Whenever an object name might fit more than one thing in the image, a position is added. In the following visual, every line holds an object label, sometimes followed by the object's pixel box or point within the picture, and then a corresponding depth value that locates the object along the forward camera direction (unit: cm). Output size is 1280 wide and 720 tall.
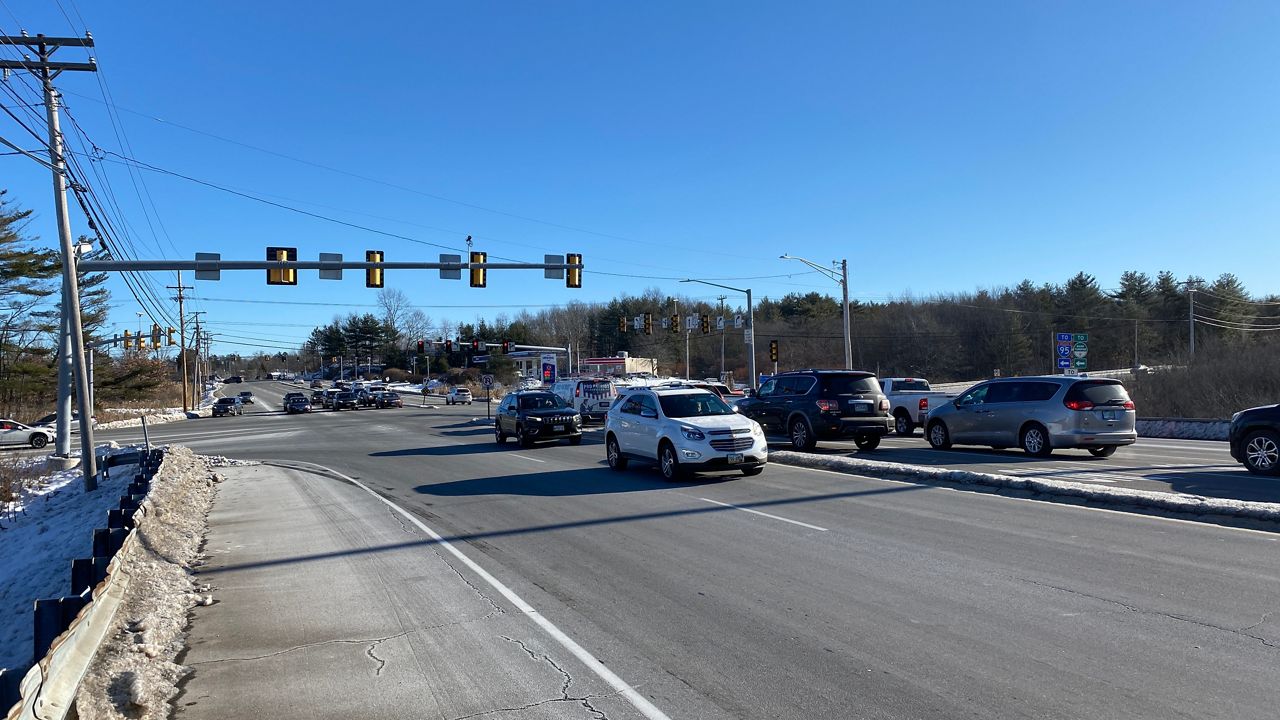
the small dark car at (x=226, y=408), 6350
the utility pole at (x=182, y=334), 7081
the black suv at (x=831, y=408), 1947
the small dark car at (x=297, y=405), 6425
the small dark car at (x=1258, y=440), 1404
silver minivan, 1759
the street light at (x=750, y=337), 4338
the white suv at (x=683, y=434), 1520
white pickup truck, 2530
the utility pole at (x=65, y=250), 1842
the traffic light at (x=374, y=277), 2561
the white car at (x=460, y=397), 7450
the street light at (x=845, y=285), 4178
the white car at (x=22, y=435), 3581
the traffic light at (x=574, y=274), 2866
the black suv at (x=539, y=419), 2531
